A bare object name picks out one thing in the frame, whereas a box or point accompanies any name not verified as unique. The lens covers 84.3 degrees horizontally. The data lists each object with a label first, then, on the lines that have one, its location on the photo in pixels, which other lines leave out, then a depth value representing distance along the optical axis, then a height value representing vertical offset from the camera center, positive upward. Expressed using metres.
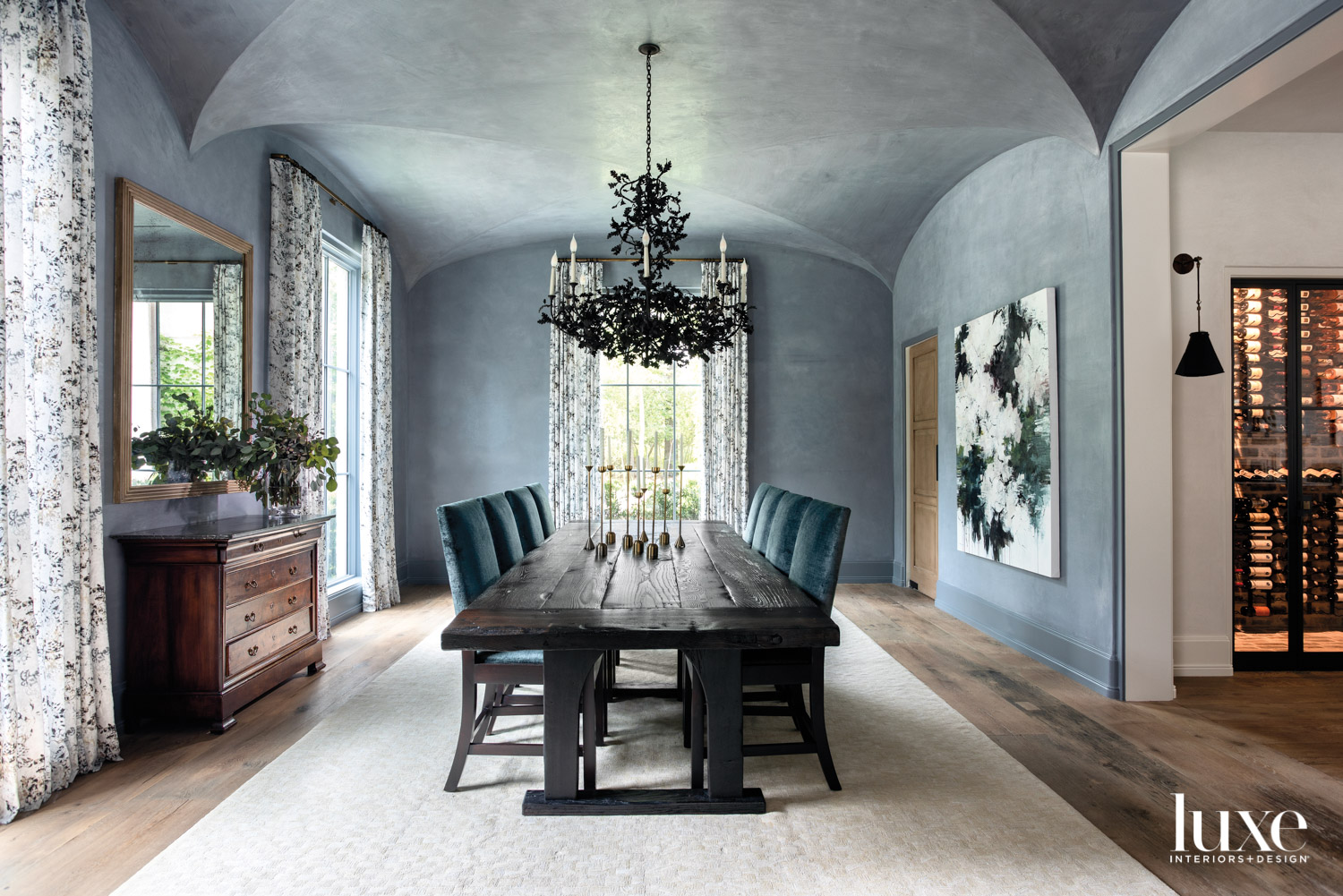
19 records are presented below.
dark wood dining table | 2.11 -0.52
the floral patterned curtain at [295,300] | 4.16 +0.88
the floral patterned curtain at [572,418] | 6.48 +0.29
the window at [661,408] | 6.69 +0.38
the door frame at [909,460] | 6.33 -0.10
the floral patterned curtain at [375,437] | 5.43 +0.12
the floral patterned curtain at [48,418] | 2.34 +0.12
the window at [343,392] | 5.29 +0.44
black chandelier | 3.36 +0.65
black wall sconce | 3.50 +0.41
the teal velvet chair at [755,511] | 4.05 -0.34
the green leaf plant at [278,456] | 3.51 -0.01
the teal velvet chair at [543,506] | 4.26 -0.32
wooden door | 5.93 -0.15
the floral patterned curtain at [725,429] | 6.55 +0.19
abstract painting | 3.97 +0.07
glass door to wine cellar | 3.88 -0.15
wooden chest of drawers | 3.00 -0.69
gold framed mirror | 3.04 +0.52
